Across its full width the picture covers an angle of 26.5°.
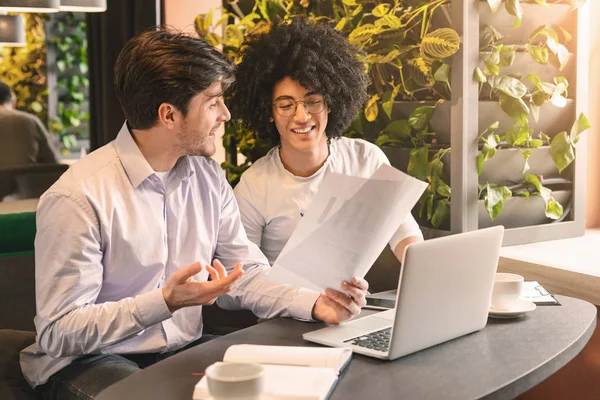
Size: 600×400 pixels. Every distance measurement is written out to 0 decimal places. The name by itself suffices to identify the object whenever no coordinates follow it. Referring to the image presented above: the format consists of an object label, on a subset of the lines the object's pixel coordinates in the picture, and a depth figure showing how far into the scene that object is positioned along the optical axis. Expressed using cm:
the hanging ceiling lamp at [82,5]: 389
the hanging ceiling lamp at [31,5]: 345
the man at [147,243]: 262
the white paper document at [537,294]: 277
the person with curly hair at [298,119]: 333
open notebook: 221
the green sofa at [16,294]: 281
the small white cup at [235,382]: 215
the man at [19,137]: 480
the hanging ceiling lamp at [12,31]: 465
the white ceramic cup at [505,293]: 265
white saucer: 264
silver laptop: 238
